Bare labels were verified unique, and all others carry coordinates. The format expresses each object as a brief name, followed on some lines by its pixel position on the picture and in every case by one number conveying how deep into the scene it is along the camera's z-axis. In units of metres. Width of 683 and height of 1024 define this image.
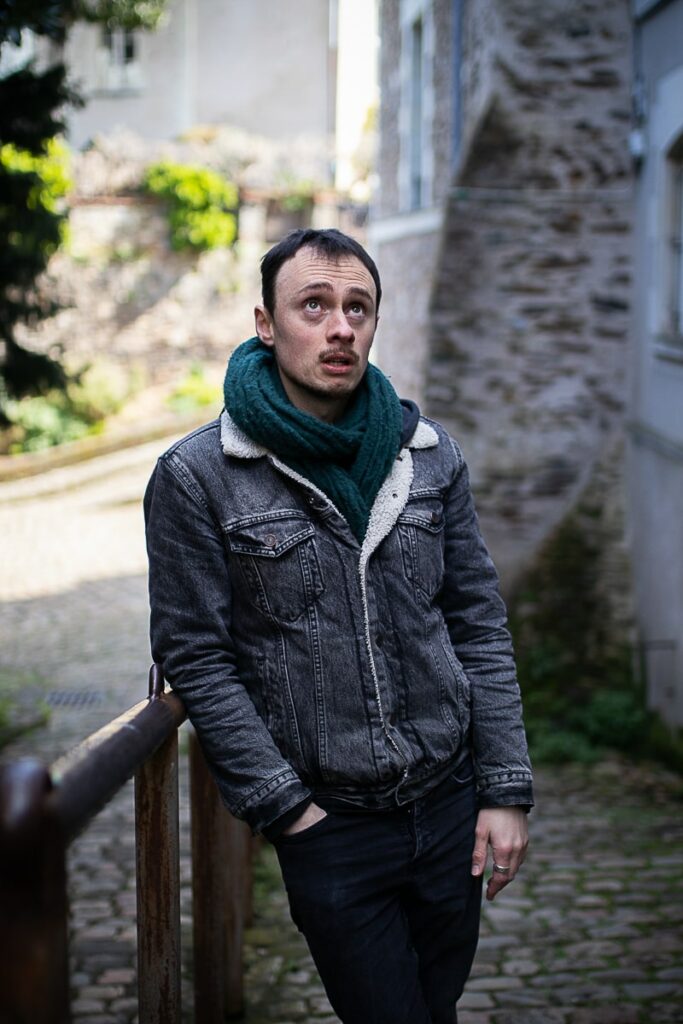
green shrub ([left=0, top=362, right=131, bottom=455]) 17.83
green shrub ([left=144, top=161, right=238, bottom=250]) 19.19
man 2.13
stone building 7.87
